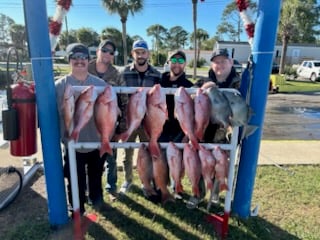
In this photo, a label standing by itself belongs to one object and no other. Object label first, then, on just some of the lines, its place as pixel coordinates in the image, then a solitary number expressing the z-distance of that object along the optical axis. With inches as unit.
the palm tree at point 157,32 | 2354.9
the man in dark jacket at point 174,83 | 105.0
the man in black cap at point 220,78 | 99.8
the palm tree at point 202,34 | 1496.3
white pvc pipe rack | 86.7
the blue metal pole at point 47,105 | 86.0
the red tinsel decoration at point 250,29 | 97.8
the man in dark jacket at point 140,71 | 111.1
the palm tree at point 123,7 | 788.7
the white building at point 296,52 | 1305.9
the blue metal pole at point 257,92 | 91.9
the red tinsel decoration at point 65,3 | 93.0
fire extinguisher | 91.0
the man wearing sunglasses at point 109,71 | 109.2
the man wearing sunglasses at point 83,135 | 92.8
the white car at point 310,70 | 747.7
